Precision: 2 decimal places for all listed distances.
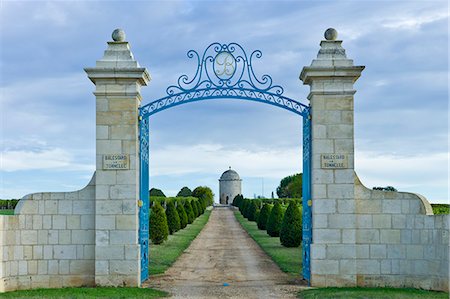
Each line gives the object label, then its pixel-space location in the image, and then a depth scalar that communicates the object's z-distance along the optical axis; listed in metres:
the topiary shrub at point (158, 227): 23.44
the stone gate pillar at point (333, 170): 11.67
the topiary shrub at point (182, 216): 32.66
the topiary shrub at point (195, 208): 42.36
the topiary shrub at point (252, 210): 39.15
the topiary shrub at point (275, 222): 26.45
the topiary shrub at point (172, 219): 29.03
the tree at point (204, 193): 67.31
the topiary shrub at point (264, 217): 30.84
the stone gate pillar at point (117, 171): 11.62
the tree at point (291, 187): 82.53
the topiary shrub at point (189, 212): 37.12
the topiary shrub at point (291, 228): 21.34
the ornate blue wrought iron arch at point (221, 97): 12.18
